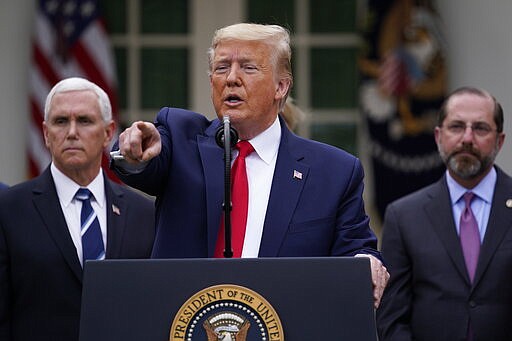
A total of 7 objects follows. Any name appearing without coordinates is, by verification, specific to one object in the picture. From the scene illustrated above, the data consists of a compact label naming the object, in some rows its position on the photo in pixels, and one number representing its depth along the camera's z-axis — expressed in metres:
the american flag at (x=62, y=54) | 17.45
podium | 6.62
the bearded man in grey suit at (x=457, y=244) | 11.10
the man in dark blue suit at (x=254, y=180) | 7.73
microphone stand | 6.85
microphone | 7.03
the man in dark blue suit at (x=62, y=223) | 9.84
